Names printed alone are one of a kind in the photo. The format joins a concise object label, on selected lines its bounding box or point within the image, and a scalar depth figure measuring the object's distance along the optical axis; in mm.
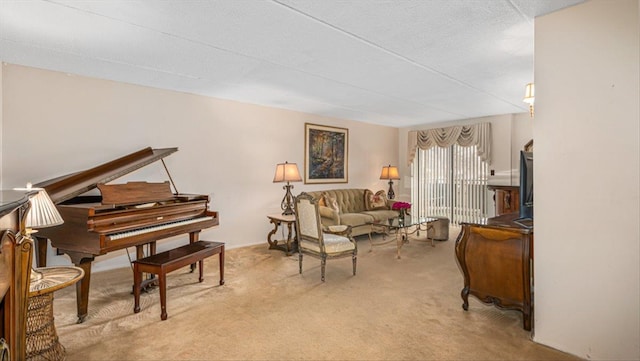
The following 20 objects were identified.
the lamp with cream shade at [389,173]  7359
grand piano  2645
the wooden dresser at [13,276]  1242
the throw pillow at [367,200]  6660
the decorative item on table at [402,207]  5684
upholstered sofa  5523
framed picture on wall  6316
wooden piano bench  2748
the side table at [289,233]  4891
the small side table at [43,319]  2049
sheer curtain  6805
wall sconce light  3324
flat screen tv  2604
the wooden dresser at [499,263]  2467
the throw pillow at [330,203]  5614
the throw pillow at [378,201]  6543
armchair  3727
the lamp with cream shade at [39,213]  2055
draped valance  6660
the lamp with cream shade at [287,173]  5156
